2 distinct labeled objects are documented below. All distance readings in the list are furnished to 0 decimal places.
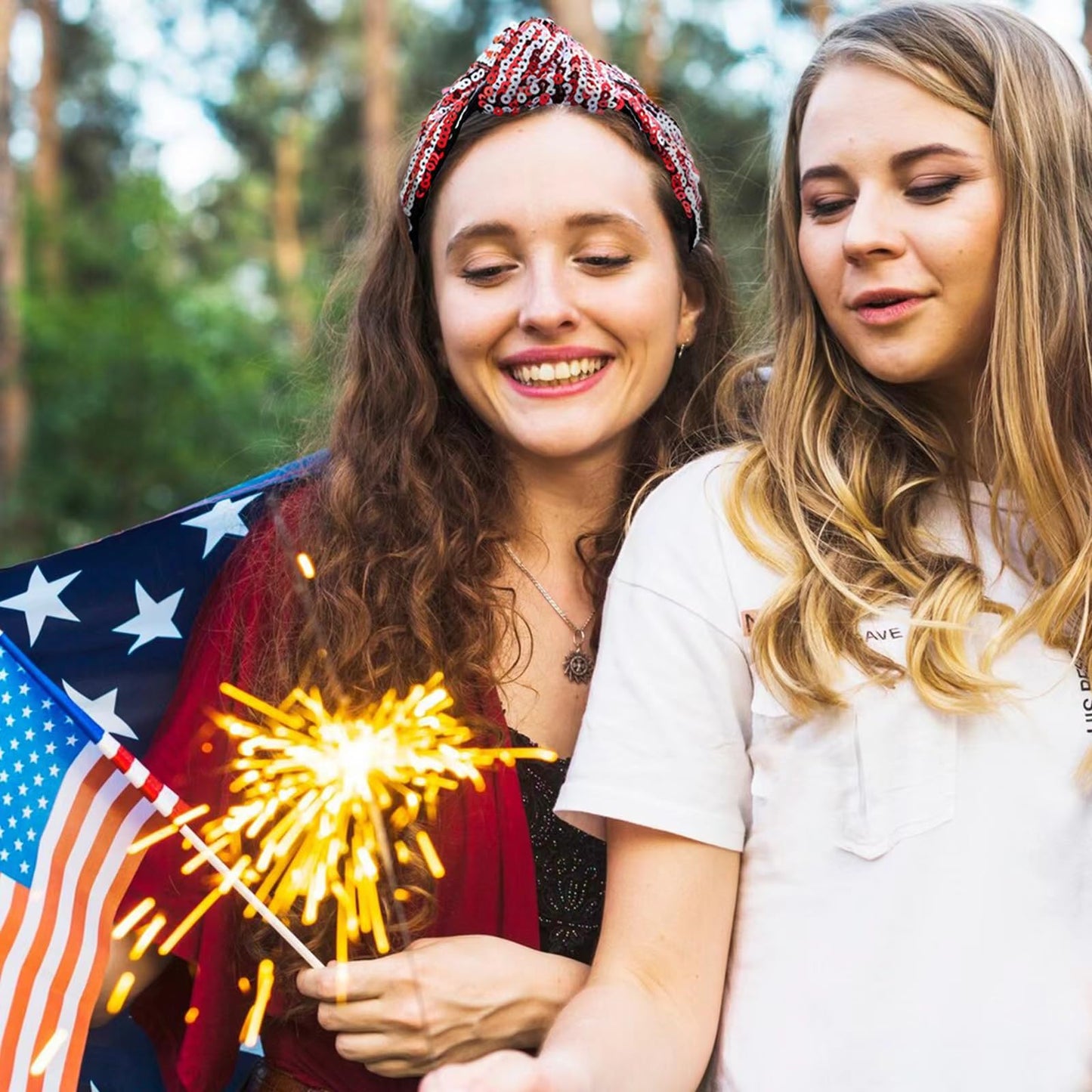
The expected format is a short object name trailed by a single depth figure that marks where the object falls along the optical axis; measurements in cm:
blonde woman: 228
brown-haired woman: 283
